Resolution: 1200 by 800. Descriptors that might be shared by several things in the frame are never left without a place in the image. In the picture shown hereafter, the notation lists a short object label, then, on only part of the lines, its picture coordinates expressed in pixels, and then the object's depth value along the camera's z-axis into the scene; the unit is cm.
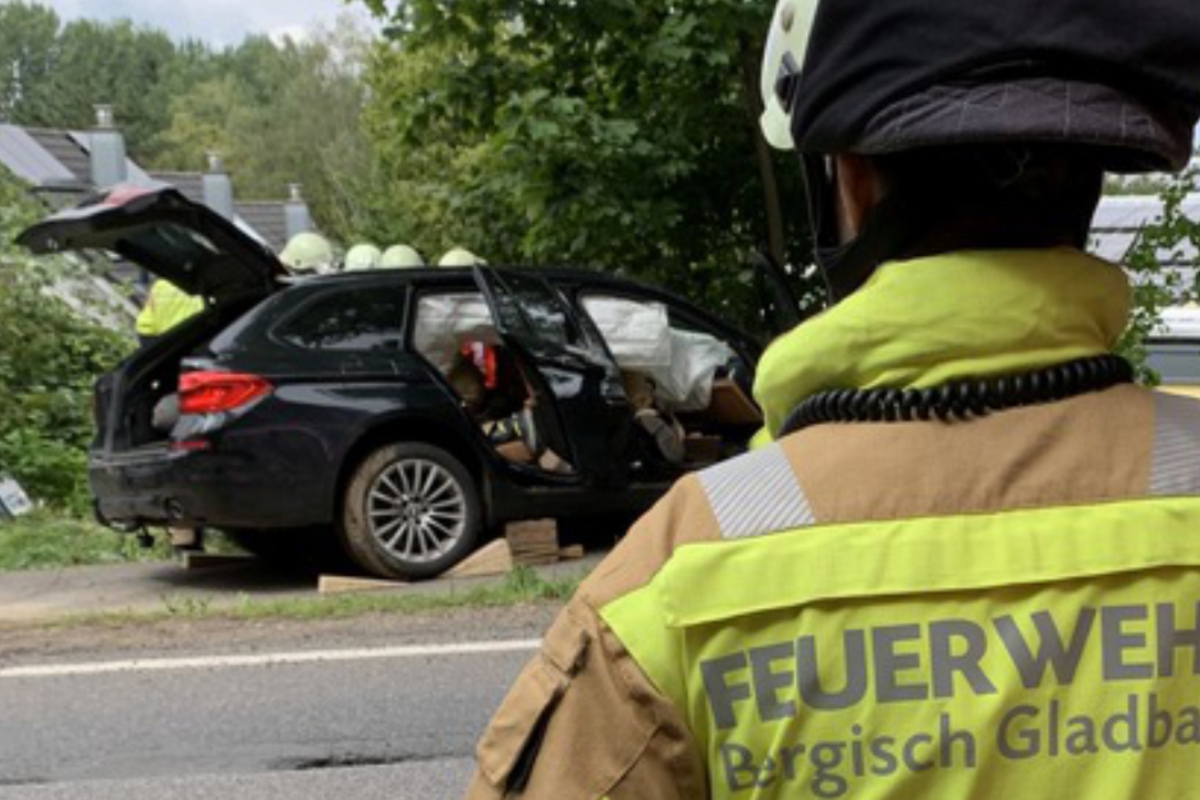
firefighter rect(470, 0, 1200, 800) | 102
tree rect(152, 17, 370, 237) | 5529
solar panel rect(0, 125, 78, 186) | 2788
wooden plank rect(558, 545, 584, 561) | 837
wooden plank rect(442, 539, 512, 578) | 790
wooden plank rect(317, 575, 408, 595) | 768
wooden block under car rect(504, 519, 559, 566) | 818
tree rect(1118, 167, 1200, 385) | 740
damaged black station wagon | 753
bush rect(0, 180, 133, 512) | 1217
